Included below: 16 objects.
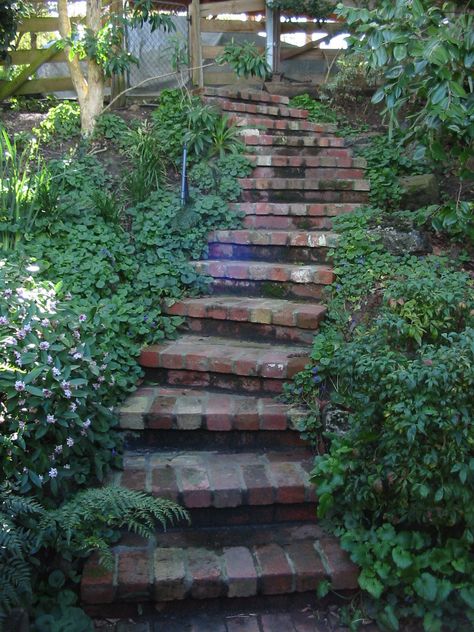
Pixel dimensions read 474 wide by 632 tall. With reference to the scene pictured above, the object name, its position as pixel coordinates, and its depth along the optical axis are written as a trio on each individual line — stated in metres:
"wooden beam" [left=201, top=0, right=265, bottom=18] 7.79
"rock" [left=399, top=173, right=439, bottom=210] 4.46
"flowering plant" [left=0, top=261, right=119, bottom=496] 2.31
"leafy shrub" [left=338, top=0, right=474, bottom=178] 2.53
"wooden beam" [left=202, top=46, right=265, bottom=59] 7.45
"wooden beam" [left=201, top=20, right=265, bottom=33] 7.68
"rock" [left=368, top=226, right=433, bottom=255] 3.89
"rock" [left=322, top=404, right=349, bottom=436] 2.75
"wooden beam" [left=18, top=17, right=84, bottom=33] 6.60
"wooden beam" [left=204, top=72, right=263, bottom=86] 7.45
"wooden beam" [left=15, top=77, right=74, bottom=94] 6.48
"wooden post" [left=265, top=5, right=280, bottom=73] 7.74
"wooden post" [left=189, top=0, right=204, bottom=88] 7.15
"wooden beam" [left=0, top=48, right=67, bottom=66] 6.51
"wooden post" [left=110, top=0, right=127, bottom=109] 6.21
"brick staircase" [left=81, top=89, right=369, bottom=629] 2.40
